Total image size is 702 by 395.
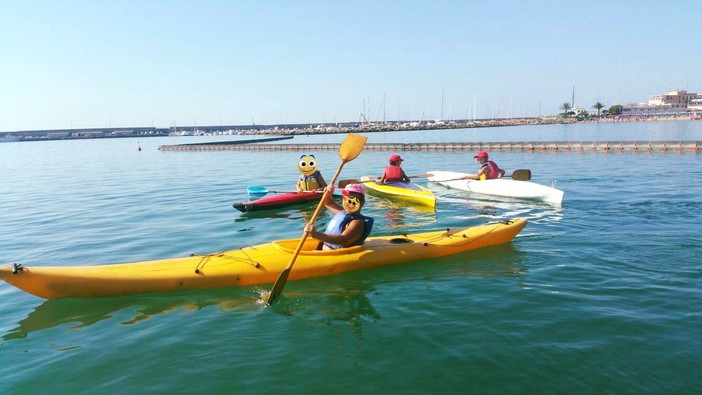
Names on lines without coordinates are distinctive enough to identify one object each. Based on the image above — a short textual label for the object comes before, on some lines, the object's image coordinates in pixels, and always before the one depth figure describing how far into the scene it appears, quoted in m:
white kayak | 12.73
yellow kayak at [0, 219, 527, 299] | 6.12
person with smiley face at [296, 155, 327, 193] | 13.48
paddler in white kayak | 14.65
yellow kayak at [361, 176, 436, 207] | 12.94
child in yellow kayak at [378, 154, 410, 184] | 14.56
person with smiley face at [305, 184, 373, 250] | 6.80
